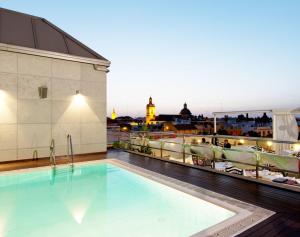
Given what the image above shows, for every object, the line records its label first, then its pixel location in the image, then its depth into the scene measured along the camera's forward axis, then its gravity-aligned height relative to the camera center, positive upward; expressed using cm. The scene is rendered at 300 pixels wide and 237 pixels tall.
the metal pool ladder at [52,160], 643 -129
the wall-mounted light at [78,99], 820 +81
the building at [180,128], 6562 -269
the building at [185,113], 9475 +294
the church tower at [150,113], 5056 +162
